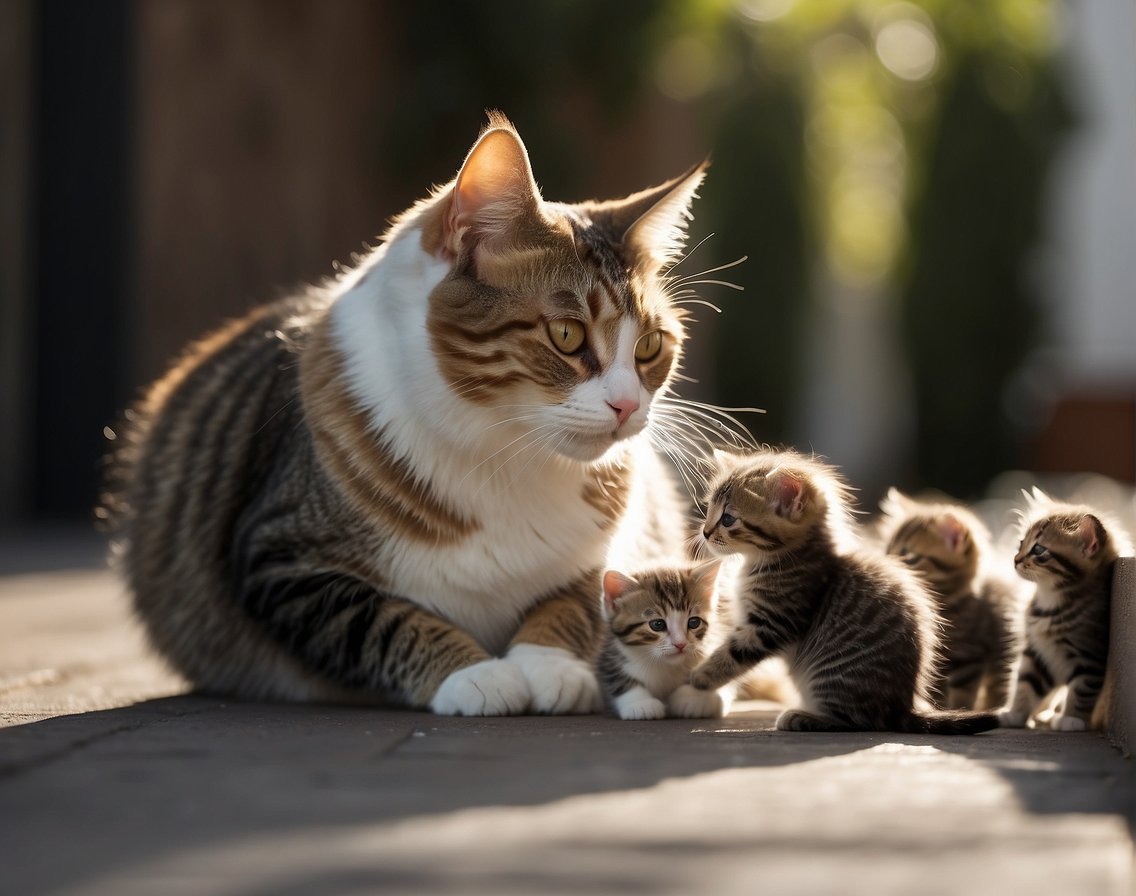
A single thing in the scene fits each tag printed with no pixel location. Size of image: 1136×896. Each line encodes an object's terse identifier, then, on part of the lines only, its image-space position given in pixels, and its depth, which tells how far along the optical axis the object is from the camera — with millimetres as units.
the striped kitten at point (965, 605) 2918
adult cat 2693
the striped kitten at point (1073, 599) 2516
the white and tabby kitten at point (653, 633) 2717
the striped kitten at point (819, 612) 2447
